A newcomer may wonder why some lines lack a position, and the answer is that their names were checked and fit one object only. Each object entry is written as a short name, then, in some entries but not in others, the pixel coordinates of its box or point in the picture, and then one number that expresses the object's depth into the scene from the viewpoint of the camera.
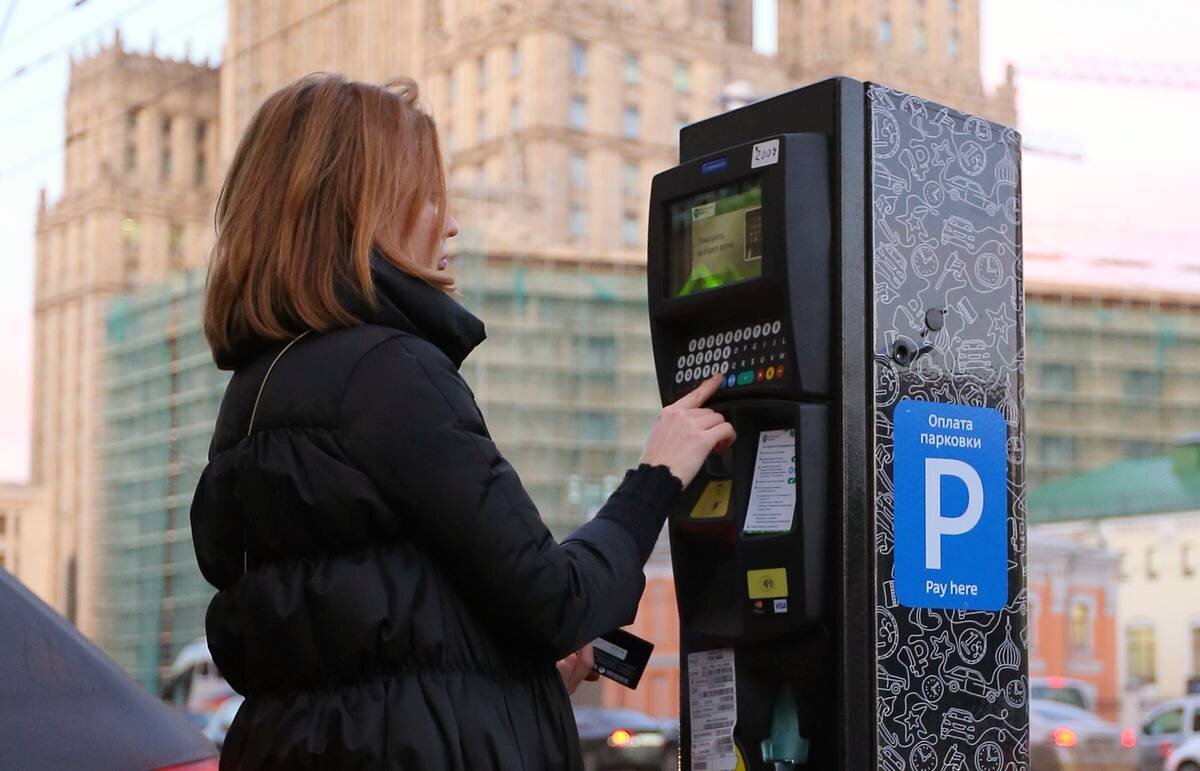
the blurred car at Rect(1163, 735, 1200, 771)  18.52
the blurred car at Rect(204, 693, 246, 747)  21.53
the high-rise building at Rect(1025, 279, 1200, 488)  64.75
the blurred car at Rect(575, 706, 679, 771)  20.61
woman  2.12
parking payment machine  2.85
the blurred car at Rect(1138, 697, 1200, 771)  20.55
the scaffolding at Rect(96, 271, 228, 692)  70.00
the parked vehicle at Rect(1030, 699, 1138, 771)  18.17
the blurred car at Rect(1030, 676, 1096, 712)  24.48
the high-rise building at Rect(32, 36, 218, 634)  105.44
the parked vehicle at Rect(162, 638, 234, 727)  44.50
